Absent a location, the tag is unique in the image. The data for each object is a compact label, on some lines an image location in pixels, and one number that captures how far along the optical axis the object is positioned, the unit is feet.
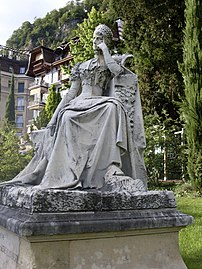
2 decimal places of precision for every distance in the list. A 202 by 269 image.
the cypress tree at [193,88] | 36.94
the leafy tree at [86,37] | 57.84
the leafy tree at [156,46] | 47.44
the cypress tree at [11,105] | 162.81
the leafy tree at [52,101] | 95.20
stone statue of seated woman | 10.77
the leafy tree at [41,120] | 92.77
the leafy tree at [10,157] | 53.93
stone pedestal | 8.98
